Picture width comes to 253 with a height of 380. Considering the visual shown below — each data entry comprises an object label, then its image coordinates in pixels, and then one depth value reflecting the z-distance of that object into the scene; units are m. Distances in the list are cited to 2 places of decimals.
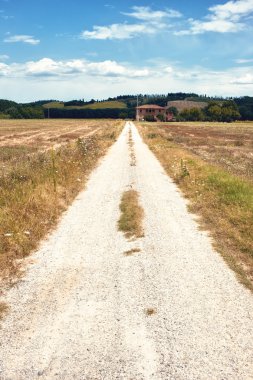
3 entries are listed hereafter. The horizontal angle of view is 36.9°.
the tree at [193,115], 159.61
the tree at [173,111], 192.98
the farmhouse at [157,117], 170.00
